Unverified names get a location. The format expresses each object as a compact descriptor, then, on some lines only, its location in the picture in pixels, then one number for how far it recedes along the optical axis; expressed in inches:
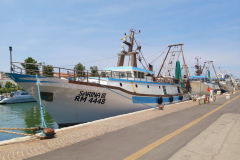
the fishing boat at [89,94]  443.5
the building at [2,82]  2975.1
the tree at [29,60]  1348.9
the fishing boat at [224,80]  2272.9
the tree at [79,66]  1650.0
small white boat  1513.4
